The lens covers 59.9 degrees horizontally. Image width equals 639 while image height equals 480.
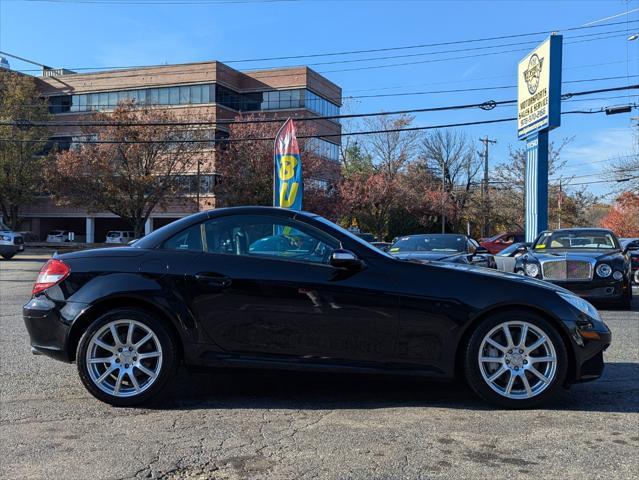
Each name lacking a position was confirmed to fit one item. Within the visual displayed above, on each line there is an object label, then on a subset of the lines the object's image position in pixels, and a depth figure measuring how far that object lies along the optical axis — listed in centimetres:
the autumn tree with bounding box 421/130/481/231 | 5412
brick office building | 5075
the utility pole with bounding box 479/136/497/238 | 4956
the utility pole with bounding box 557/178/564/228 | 4455
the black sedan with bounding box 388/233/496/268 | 990
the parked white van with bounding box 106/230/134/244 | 5403
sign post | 1678
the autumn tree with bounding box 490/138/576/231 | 4488
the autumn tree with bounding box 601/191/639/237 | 3634
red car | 3222
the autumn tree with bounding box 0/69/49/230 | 4453
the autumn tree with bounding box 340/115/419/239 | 4272
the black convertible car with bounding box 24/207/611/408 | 426
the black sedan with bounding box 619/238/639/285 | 1566
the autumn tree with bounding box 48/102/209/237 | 3600
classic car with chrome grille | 1000
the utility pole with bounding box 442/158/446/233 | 4886
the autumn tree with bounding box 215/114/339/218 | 3572
